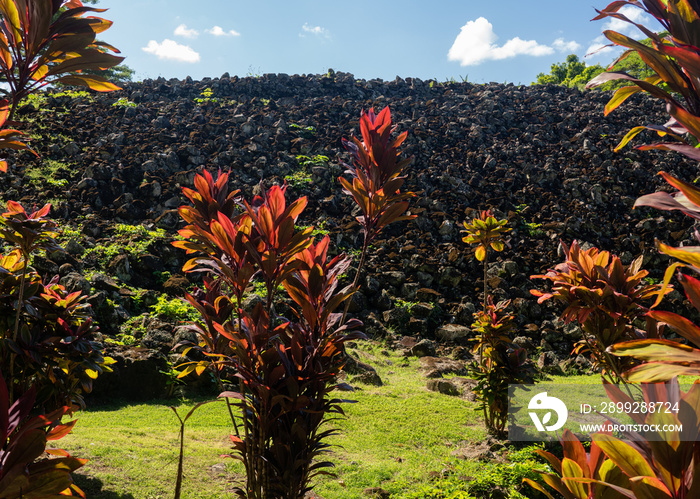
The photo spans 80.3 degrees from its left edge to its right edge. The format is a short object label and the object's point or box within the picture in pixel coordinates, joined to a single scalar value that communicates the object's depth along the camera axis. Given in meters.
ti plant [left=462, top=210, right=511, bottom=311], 5.11
